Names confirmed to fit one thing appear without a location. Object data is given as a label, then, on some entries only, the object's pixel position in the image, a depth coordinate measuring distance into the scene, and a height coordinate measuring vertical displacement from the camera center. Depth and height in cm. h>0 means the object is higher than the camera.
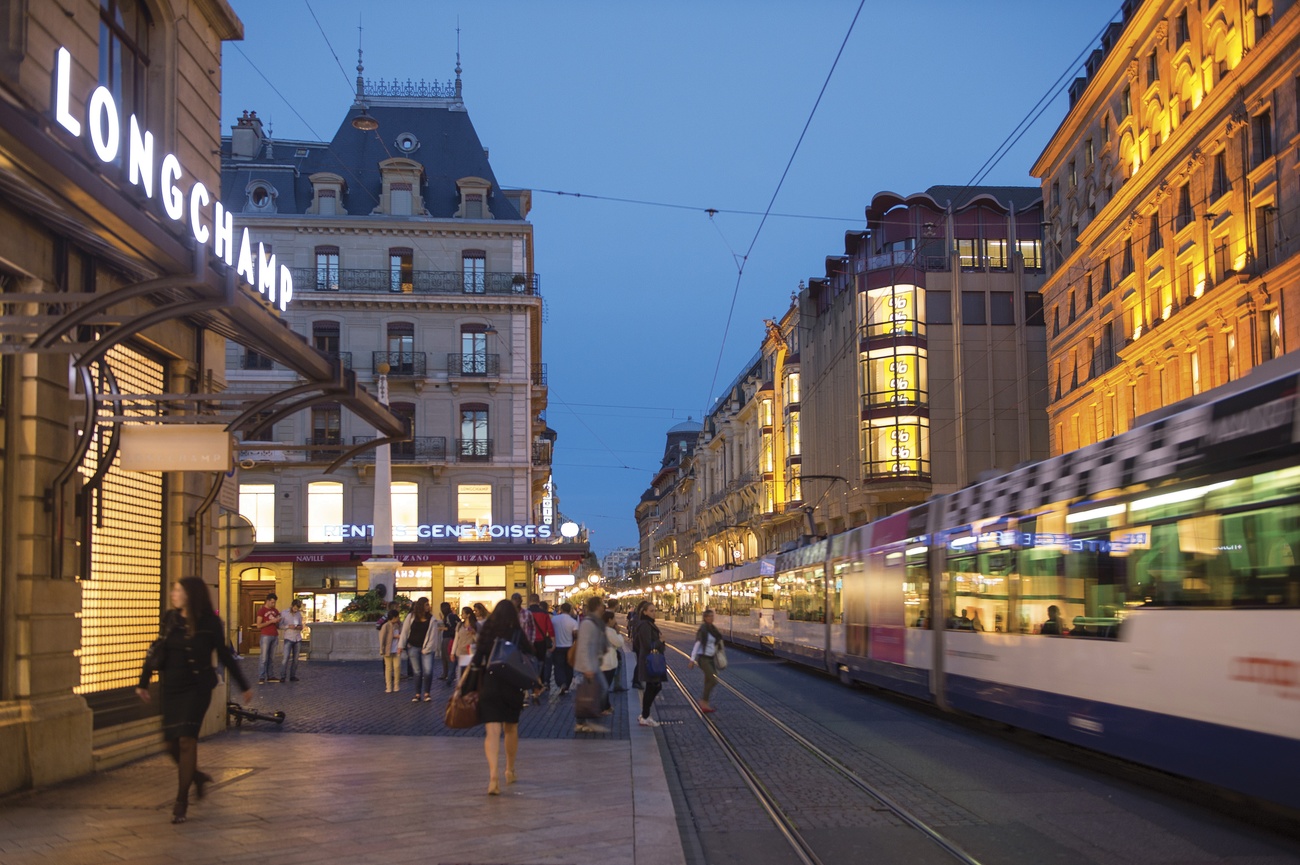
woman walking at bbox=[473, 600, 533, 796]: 1089 -109
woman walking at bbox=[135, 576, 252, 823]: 951 -79
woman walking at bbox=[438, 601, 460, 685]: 2556 -149
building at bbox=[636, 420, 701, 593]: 13075 +467
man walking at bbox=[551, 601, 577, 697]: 2188 -152
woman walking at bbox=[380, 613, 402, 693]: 2327 -168
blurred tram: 887 -42
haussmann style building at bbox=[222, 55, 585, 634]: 5000 +735
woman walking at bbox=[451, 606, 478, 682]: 1844 -122
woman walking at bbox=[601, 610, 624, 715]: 1758 -140
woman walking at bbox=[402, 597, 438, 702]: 2153 -145
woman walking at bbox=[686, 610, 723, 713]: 1873 -134
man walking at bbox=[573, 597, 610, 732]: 1597 -124
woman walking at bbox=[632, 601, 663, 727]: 1764 -128
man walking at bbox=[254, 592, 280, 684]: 2478 -128
